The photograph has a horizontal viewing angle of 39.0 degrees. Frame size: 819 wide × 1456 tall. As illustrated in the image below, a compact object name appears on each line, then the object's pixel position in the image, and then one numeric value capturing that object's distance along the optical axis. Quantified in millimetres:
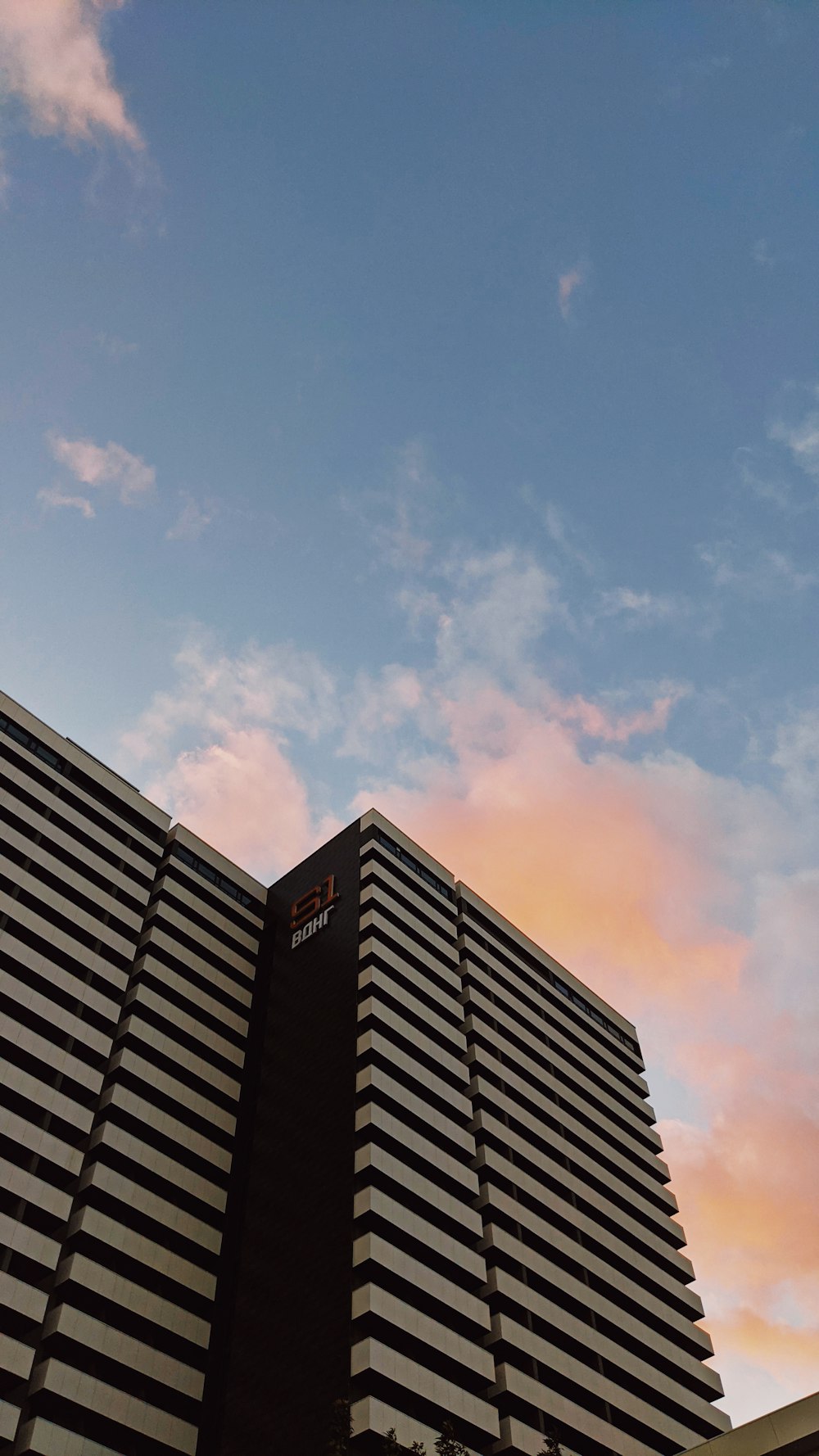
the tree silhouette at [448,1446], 34344
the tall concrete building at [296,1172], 57125
